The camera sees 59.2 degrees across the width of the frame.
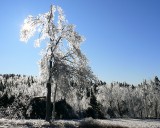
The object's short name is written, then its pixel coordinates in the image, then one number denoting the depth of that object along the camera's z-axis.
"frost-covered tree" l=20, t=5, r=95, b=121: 15.79
